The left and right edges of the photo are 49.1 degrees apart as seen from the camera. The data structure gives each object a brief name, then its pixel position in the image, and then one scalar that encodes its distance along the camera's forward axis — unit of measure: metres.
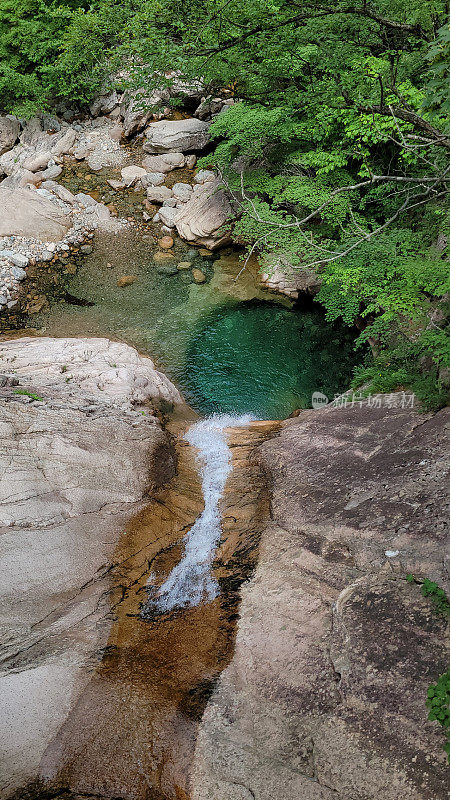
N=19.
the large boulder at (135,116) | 19.91
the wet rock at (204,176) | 18.03
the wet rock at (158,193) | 17.81
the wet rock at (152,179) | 18.42
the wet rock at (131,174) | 18.80
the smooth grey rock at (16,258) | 15.13
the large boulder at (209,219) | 15.62
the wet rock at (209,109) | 19.86
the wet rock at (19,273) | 14.84
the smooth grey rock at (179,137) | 18.97
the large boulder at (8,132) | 20.25
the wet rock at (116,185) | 18.72
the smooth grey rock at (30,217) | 15.94
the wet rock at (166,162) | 18.83
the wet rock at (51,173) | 18.84
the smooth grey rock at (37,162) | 19.16
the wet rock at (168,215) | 17.00
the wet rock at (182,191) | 17.66
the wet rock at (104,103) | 21.88
